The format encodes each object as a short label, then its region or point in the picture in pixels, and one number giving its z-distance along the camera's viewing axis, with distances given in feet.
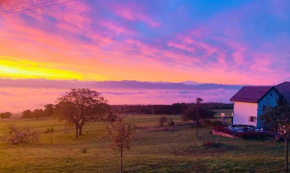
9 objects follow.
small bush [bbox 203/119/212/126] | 146.74
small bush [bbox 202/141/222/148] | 77.49
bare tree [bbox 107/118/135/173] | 43.52
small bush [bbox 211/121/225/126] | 139.71
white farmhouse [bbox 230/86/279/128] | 122.52
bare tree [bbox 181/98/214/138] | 135.89
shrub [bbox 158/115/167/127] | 151.84
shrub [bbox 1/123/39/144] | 108.78
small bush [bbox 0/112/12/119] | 263.98
